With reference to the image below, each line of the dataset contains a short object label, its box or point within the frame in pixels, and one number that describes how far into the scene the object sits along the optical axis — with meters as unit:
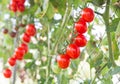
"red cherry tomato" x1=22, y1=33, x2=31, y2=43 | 1.06
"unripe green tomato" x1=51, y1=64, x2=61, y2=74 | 0.88
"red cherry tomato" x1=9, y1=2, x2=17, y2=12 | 0.99
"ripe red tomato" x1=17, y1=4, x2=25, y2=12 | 0.98
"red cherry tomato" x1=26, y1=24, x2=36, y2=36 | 0.98
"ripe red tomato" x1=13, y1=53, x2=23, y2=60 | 1.07
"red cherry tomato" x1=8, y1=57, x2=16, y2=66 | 1.08
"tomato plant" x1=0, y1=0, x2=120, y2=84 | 0.68
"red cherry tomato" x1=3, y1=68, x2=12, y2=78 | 1.16
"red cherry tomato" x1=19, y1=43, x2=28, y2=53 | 1.09
